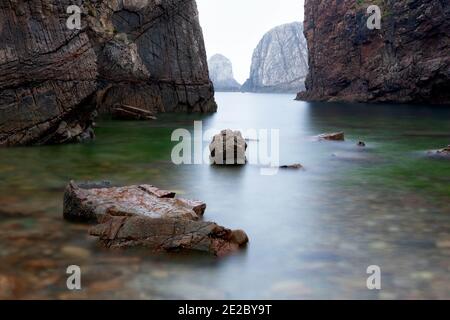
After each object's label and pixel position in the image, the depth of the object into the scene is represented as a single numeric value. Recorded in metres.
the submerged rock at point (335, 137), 26.66
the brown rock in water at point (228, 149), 18.30
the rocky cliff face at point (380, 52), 74.50
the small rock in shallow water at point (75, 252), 8.07
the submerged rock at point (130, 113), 39.97
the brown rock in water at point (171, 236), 8.28
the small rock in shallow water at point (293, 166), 17.45
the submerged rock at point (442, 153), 20.20
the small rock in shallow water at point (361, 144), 24.34
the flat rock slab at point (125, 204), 9.68
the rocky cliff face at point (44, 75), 20.92
